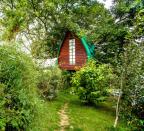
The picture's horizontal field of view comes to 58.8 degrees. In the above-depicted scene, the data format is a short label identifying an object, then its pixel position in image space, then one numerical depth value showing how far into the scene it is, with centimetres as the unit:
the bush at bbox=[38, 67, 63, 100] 811
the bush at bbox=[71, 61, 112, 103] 799
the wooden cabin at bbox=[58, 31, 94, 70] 1125
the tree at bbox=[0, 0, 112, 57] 1180
